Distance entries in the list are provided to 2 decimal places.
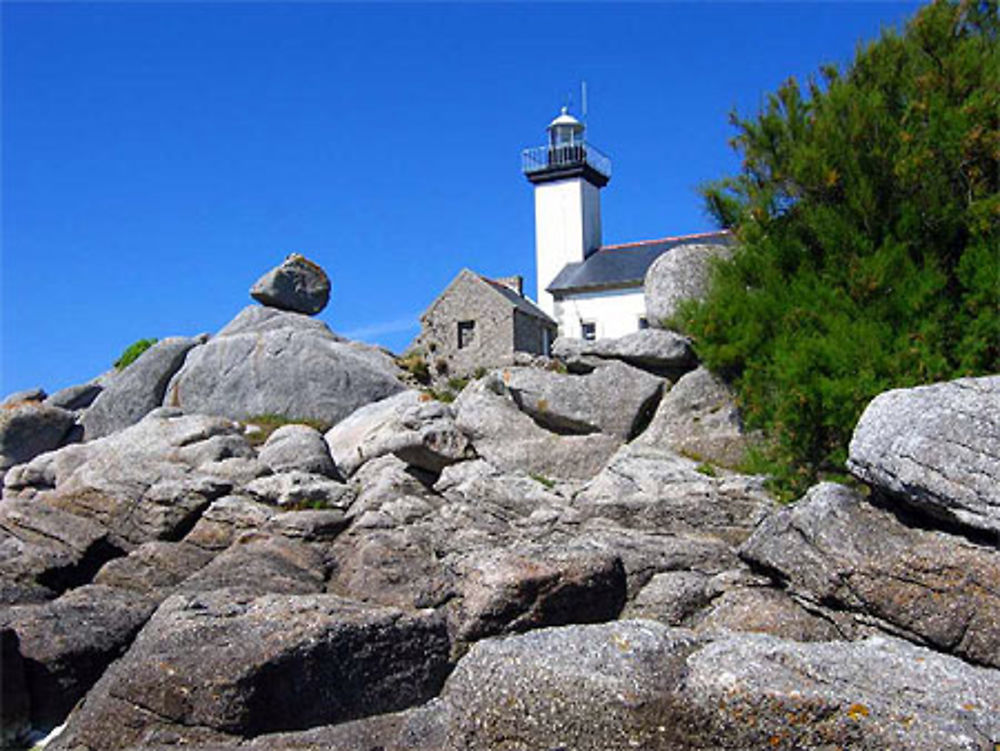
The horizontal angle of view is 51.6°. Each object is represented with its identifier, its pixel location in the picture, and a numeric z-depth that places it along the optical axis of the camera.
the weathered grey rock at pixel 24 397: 34.50
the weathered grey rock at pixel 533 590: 12.67
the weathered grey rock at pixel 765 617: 12.20
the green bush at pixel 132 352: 36.19
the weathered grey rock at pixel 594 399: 19.73
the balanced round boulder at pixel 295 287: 32.94
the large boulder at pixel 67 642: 13.21
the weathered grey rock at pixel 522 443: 18.80
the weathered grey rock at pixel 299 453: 20.66
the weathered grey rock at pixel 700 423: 18.45
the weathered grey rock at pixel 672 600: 13.73
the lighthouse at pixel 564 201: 46.12
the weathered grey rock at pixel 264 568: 15.49
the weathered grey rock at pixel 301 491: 18.67
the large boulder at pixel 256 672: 10.99
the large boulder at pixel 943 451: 11.49
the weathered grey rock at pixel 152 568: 17.11
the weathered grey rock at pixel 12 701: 12.70
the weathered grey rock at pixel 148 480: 19.16
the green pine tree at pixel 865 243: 15.82
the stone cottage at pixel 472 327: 31.31
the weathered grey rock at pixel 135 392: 30.78
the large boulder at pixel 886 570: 11.33
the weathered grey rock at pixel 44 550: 17.03
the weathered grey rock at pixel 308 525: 17.77
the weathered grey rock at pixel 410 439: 19.31
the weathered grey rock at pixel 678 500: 15.98
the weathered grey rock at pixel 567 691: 8.23
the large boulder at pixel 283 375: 28.38
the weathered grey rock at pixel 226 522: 18.44
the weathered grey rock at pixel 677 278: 20.95
